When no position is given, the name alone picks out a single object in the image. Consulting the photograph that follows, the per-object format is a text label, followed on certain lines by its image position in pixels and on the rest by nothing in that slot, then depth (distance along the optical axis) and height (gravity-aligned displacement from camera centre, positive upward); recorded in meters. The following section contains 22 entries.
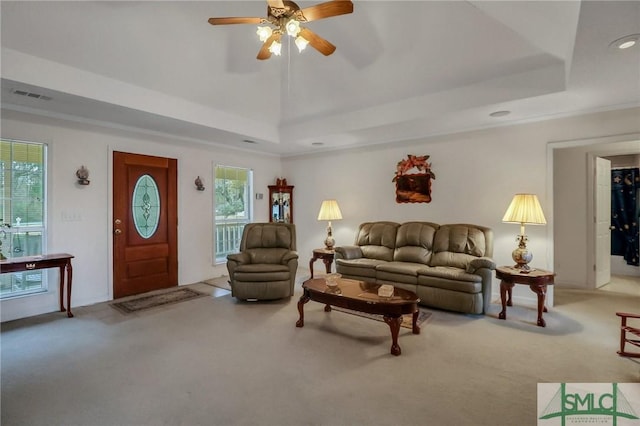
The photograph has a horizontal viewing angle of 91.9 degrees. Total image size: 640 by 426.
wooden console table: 3.23 -0.57
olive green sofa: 3.59 -0.67
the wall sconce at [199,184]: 5.31 +0.48
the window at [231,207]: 5.80 +0.10
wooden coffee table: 2.73 -0.83
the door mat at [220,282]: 4.96 -1.18
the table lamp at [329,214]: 5.41 -0.03
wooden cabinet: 6.58 +0.19
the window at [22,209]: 3.57 +0.04
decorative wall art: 4.94 +0.52
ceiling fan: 2.16 +1.44
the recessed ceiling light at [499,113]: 3.81 +1.23
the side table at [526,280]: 3.33 -0.75
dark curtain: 5.51 -0.02
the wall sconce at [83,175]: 4.02 +0.48
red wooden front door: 4.42 -0.18
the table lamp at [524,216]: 3.60 -0.05
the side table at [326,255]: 5.21 -0.74
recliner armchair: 4.07 -0.72
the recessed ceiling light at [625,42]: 2.17 +1.23
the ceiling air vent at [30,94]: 3.09 +1.21
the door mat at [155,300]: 3.93 -1.21
